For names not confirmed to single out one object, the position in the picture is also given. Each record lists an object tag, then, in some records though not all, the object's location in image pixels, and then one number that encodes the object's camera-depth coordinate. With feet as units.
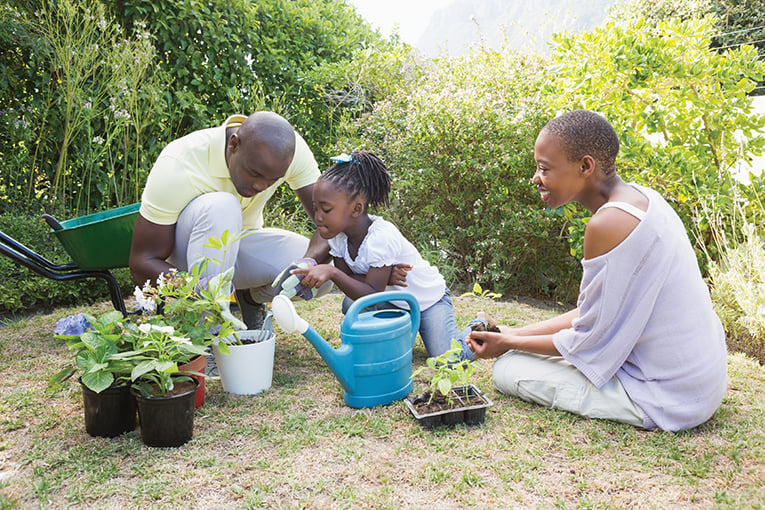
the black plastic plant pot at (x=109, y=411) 6.43
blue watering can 7.15
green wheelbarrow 8.97
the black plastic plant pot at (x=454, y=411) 6.84
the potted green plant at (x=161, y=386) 6.17
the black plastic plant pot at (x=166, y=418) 6.18
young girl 8.34
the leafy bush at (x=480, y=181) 14.37
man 8.23
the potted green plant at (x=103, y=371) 6.22
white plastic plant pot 7.65
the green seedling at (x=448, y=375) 6.67
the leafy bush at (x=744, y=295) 9.89
